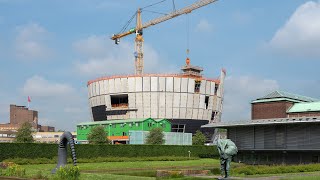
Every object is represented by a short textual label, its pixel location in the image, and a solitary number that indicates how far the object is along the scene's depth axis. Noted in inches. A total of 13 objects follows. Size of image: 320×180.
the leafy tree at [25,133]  3558.1
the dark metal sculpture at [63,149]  1083.3
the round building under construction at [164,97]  5093.5
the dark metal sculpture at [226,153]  884.6
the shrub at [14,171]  967.6
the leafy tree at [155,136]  3697.1
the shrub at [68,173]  808.9
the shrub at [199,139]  4460.1
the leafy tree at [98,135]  3693.7
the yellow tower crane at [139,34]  6063.0
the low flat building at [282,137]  2122.3
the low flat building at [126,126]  4722.0
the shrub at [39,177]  908.6
